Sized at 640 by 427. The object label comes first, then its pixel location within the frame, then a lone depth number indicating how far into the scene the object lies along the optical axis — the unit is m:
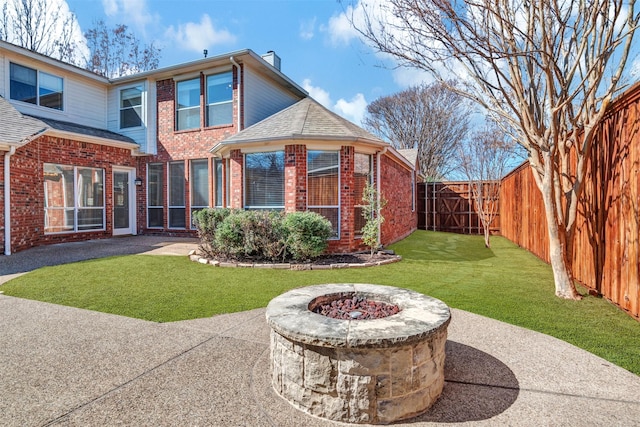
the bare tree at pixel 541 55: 4.87
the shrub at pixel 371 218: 8.48
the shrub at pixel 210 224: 8.56
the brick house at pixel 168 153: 9.14
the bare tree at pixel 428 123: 26.97
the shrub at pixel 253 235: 7.94
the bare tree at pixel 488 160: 12.62
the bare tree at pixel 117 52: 19.89
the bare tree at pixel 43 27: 17.17
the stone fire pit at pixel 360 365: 2.37
